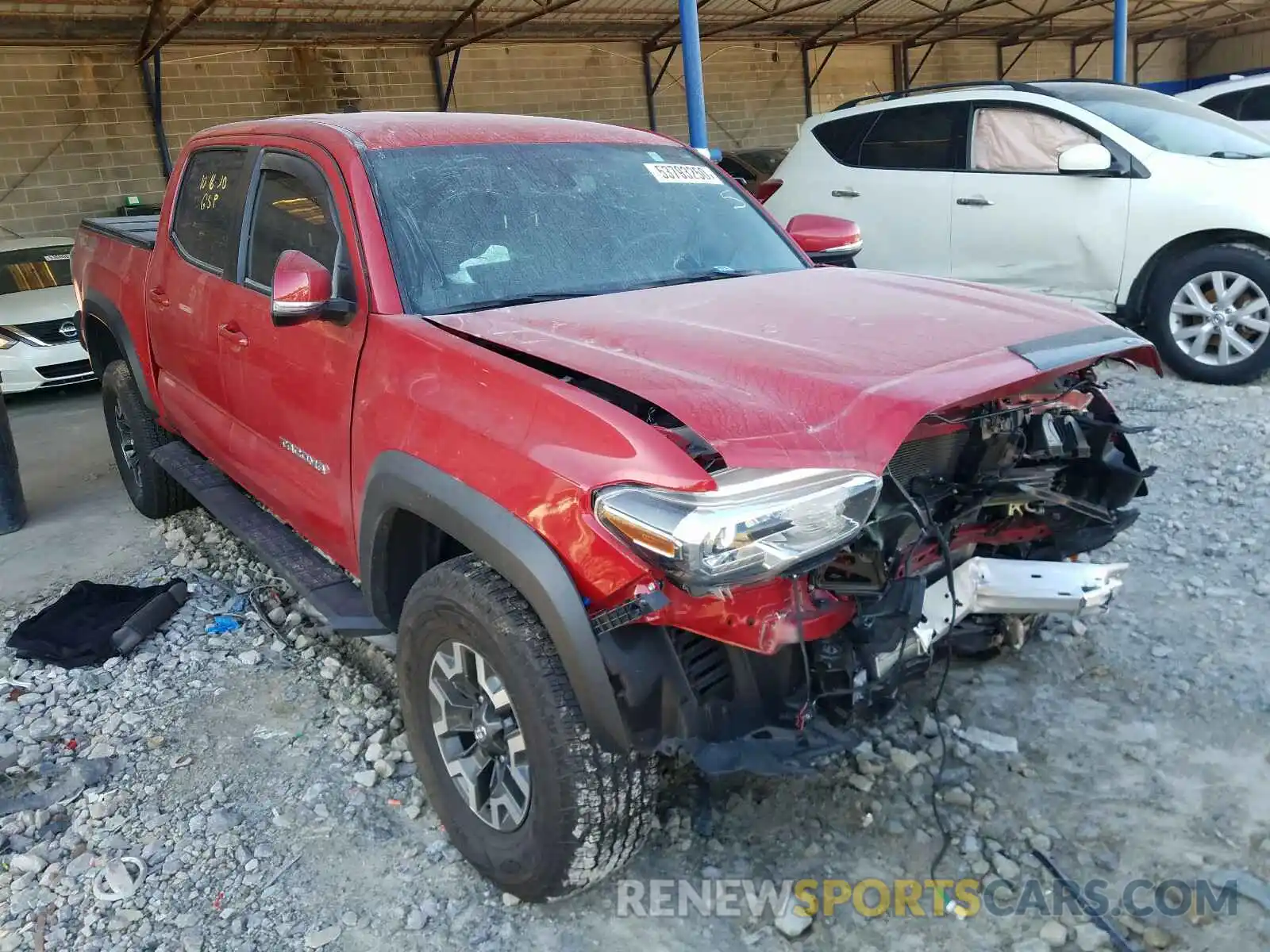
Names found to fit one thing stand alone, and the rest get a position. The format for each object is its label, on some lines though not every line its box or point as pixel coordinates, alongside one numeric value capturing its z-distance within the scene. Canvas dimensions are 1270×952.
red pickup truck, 1.99
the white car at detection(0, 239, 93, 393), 8.25
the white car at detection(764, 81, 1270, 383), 5.72
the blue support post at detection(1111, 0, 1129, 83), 13.91
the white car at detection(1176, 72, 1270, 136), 9.25
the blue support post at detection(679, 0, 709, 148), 8.21
